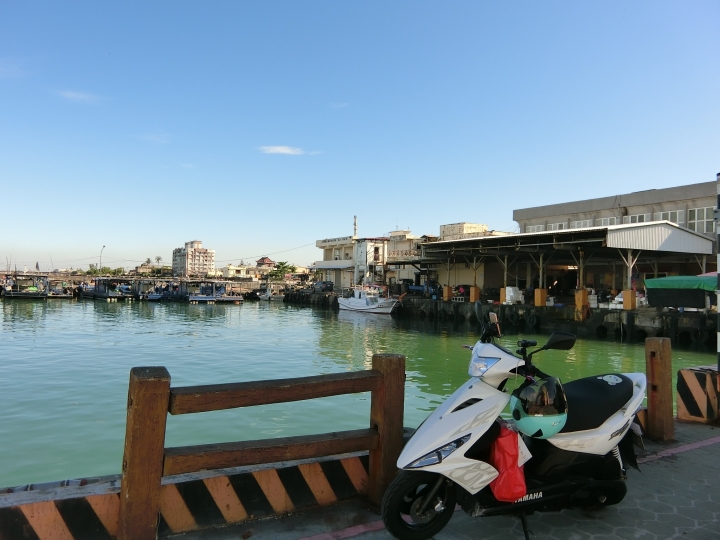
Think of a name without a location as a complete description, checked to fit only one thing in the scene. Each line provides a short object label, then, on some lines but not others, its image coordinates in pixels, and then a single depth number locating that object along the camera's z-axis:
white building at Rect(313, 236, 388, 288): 48.69
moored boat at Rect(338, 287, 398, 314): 37.09
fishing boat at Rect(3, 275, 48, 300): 50.97
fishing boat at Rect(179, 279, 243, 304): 53.25
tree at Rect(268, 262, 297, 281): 89.57
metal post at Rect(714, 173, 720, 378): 5.04
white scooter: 2.81
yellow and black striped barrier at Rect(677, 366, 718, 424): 5.81
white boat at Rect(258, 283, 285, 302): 62.06
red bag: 2.94
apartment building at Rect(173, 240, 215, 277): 170.25
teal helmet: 3.11
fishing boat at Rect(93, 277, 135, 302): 53.14
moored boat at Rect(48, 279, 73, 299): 53.56
